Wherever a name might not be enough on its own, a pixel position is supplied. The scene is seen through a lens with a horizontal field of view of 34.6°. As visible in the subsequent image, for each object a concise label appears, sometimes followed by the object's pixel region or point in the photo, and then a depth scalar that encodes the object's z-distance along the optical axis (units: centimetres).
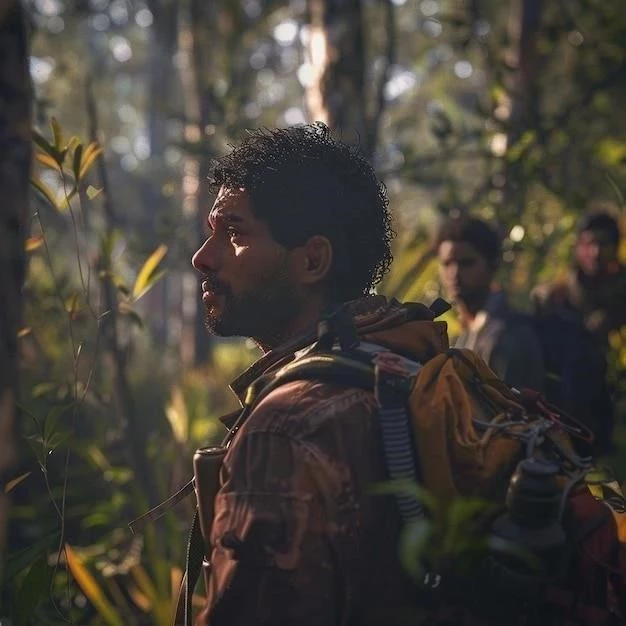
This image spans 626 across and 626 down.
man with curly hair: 175
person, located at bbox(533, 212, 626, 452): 595
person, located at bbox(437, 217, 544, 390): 463
